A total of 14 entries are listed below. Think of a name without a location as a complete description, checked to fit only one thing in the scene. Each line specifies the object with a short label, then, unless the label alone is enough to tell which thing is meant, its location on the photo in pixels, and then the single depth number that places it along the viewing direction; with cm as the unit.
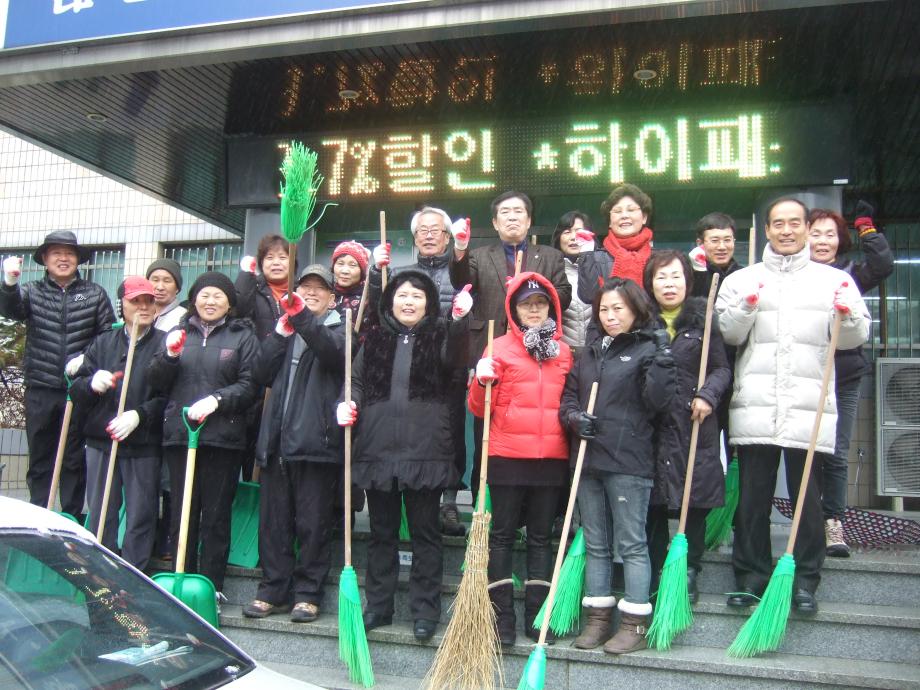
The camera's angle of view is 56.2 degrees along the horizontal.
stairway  392
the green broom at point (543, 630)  371
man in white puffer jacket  418
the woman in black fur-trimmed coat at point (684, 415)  428
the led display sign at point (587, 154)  593
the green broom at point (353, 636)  421
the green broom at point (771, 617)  396
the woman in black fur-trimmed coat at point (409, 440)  443
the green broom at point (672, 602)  408
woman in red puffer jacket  432
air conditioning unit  790
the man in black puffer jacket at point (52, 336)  562
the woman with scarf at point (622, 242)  482
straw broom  398
